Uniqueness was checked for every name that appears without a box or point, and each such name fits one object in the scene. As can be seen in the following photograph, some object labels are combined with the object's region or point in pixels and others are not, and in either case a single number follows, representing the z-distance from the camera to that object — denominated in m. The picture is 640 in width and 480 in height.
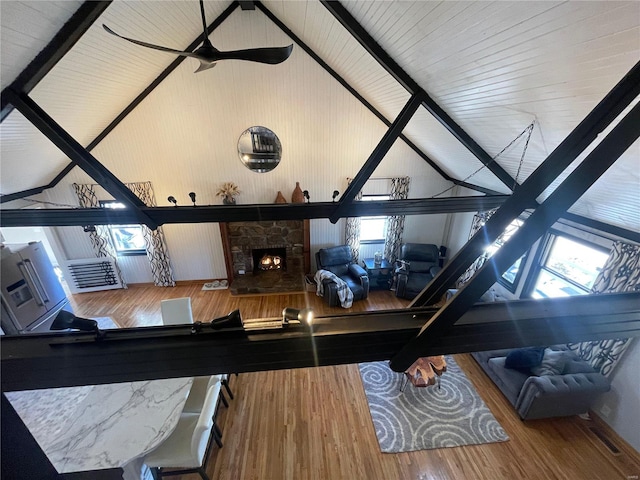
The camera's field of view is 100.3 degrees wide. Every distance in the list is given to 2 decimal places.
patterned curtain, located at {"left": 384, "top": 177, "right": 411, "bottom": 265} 5.79
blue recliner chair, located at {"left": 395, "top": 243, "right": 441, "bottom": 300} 5.64
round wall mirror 5.04
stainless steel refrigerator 3.50
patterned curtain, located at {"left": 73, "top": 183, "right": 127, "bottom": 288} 5.09
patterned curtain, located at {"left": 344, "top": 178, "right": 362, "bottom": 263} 5.91
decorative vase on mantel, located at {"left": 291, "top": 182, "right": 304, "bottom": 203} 5.48
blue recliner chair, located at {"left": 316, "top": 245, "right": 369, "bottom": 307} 5.58
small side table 5.98
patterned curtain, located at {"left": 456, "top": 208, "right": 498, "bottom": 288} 5.16
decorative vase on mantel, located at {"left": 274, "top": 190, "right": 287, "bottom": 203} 5.44
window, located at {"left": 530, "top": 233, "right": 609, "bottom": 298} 3.63
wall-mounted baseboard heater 5.62
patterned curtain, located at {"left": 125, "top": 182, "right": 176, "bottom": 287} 5.14
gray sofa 3.13
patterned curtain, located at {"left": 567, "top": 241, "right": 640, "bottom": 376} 3.04
